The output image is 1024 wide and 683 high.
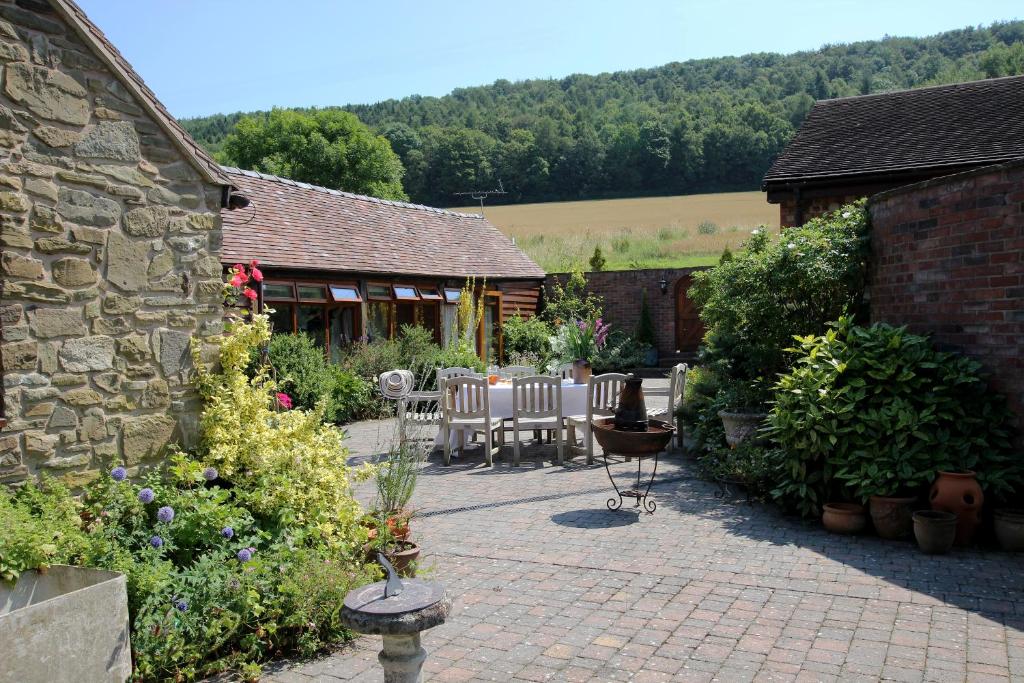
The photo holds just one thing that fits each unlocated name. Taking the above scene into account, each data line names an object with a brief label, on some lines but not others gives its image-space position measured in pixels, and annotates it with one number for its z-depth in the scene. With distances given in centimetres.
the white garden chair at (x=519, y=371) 1220
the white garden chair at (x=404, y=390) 1071
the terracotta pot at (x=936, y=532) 557
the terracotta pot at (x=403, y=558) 493
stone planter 309
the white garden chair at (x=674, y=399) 975
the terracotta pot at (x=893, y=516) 594
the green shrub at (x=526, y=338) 2011
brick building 1228
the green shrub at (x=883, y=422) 600
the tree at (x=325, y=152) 4081
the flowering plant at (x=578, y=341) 1708
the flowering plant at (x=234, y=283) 560
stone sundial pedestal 299
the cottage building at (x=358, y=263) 1376
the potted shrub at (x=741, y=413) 805
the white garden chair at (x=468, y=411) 929
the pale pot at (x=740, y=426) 801
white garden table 959
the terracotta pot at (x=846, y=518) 613
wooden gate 2281
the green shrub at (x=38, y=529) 360
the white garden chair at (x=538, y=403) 931
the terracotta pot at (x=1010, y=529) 555
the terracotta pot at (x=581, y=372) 998
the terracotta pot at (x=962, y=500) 570
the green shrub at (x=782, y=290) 792
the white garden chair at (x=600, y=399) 947
